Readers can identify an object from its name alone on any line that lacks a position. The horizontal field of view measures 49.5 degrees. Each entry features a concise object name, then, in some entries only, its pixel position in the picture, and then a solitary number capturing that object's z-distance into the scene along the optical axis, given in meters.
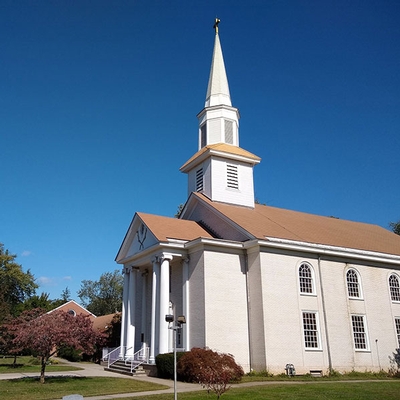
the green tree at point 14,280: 53.00
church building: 23.11
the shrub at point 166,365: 20.84
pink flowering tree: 18.88
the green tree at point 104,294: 85.06
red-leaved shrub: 18.96
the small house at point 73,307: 54.26
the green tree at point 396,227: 57.50
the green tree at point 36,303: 43.10
